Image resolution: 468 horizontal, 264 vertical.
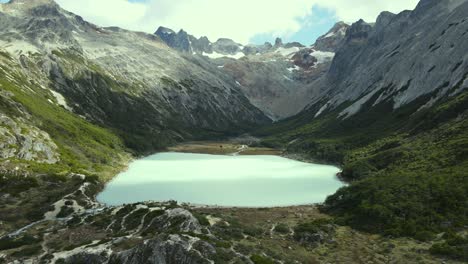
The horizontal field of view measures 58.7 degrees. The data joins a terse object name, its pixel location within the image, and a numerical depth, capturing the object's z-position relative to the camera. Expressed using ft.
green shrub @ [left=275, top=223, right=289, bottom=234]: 204.54
